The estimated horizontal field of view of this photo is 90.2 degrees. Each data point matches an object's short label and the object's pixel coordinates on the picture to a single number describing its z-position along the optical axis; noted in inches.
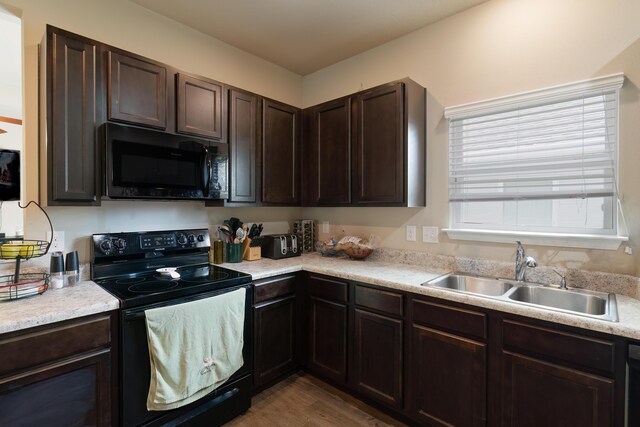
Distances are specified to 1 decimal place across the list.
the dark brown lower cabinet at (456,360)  54.1
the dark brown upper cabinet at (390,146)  91.0
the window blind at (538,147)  72.0
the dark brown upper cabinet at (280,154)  107.4
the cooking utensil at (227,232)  103.7
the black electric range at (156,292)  63.6
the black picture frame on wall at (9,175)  73.8
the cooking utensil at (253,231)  111.5
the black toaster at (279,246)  109.5
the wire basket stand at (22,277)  60.7
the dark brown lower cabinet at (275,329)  88.7
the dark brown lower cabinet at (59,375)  51.1
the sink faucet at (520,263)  77.4
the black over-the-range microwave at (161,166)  73.9
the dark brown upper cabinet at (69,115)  67.8
